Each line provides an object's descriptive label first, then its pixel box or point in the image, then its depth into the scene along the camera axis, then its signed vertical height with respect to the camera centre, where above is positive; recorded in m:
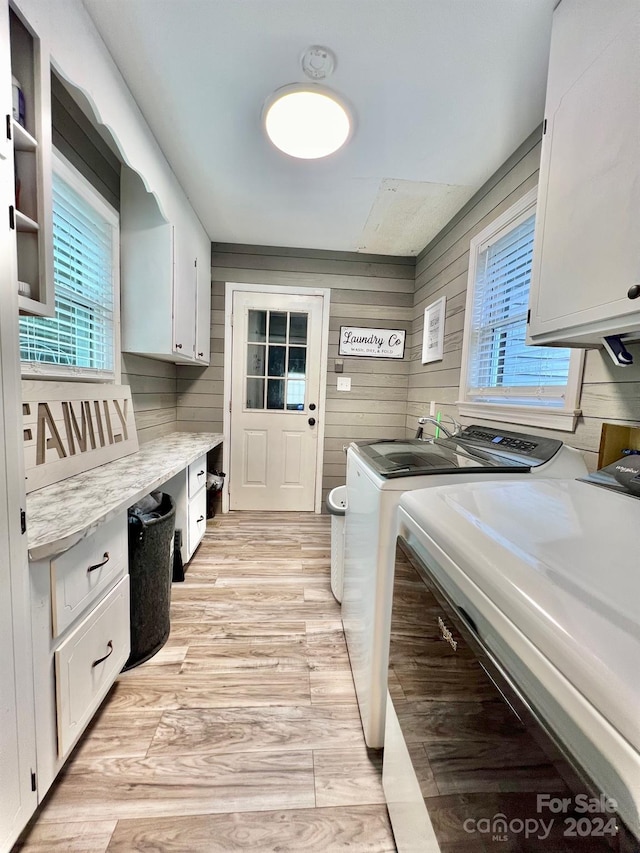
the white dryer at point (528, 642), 0.33 -0.29
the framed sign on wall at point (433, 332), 2.69 +0.50
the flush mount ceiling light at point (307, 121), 1.53 +1.24
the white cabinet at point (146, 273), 2.11 +0.67
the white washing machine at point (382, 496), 1.13 -0.35
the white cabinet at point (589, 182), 0.83 +0.58
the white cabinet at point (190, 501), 2.23 -0.75
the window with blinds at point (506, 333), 1.59 +0.36
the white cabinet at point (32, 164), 0.99 +0.63
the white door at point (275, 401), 3.32 -0.10
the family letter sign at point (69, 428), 1.37 -0.21
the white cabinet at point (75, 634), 0.92 -0.74
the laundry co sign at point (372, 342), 3.37 +0.48
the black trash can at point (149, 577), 1.47 -0.82
